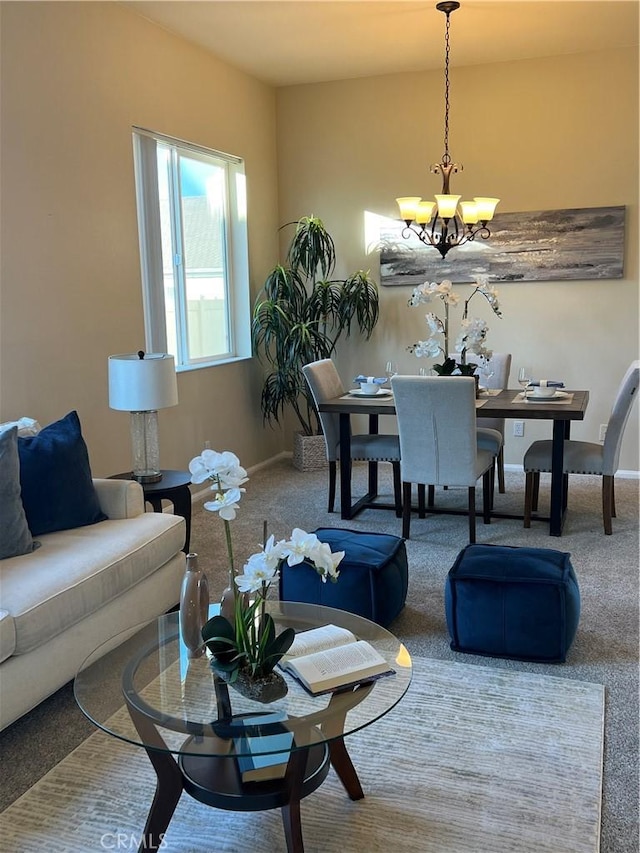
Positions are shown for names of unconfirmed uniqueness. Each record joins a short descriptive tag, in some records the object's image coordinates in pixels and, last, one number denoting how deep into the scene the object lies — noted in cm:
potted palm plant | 559
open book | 188
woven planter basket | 586
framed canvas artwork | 533
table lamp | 352
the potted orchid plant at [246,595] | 179
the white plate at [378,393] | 471
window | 461
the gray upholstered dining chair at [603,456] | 413
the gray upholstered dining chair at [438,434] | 389
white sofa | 237
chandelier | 447
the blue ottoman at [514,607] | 278
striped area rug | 195
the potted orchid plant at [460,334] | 432
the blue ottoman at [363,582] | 301
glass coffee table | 174
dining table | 409
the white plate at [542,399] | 436
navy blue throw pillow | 292
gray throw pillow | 270
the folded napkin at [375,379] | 480
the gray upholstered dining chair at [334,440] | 463
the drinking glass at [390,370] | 452
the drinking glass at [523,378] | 434
